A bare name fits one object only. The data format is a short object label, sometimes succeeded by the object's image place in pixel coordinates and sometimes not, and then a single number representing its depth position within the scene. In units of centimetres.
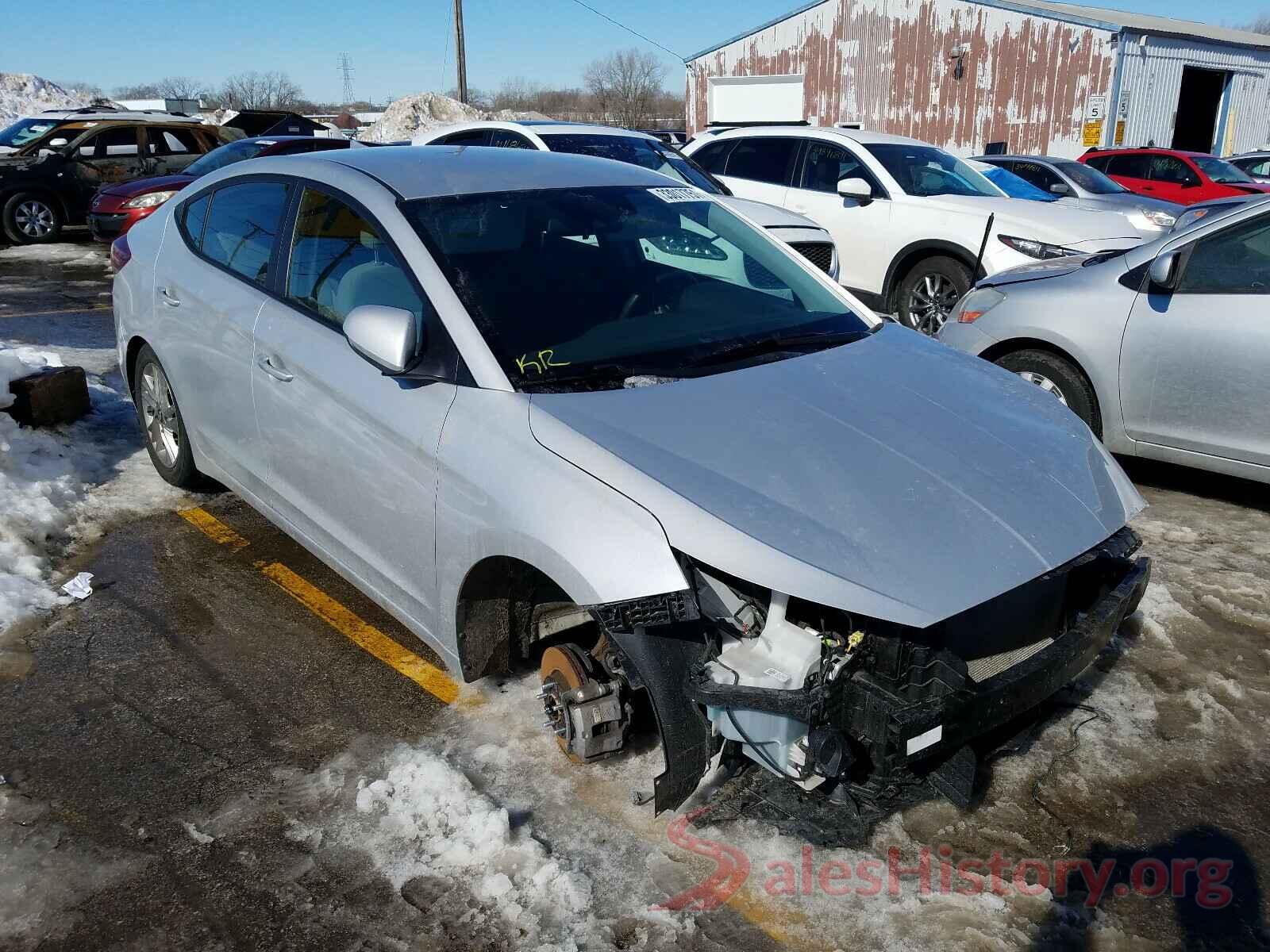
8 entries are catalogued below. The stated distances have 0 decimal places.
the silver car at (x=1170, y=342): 485
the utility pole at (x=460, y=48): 3316
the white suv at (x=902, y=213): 852
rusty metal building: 2505
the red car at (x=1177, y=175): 1681
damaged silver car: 253
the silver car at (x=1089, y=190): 950
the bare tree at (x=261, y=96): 6328
